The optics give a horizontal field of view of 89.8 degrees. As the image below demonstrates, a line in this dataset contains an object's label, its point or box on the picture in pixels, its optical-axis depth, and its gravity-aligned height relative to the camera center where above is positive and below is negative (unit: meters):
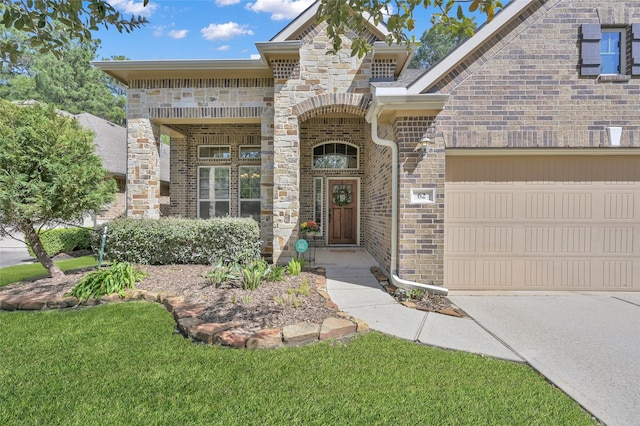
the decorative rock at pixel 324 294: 4.83 -1.37
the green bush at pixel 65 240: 9.12 -1.05
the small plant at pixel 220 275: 5.15 -1.14
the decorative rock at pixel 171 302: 4.32 -1.34
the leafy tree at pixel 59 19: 2.33 +1.46
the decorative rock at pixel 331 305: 4.31 -1.37
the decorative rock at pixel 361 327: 3.69 -1.42
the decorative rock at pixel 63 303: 4.51 -1.39
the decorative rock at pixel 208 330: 3.36 -1.34
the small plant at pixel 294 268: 5.91 -1.18
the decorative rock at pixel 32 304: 4.45 -1.39
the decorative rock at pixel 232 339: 3.27 -1.38
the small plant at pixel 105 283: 4.67 -1.19
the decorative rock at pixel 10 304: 4.45 -1.39
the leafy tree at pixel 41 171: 4.77 +0.53
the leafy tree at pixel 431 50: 26.50 +13.08
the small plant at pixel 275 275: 5.29 -1.17
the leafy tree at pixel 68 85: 22.55 +9.00
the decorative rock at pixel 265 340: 3.25 -1.38
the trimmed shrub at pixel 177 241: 6.66 -0.77
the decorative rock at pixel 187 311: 3.91 -1.34
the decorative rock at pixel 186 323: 3.56 -1.35
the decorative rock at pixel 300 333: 3.35 -1.36
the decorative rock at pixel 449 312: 4.28 -1.46
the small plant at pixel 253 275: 4.89 -1.11
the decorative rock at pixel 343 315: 3.96 -1.37
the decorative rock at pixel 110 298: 4.66 -1.36
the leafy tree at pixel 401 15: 2.80 +1.75
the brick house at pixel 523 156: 4.96 +0.80
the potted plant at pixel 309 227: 7.72 -0.54
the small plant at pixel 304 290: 4.62 -1.24
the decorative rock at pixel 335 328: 3.49 -1.37
